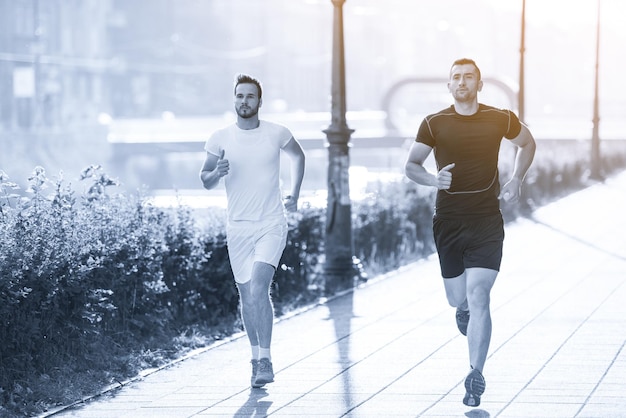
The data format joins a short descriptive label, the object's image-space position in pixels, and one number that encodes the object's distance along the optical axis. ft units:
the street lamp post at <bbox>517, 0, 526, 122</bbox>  86.82
